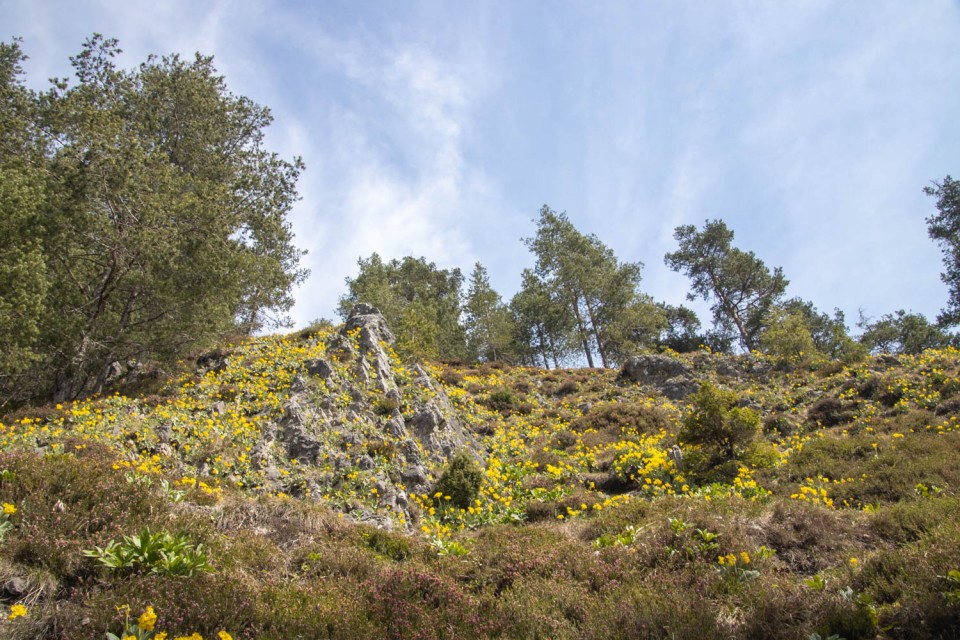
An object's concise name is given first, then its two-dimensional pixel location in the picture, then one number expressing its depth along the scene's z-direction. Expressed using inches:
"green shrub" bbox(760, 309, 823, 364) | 986.1
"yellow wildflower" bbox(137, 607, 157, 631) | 147.9
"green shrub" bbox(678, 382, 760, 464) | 468.4
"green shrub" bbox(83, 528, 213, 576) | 179.3
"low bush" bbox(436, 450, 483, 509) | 434.6
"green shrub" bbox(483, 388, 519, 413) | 851.4
